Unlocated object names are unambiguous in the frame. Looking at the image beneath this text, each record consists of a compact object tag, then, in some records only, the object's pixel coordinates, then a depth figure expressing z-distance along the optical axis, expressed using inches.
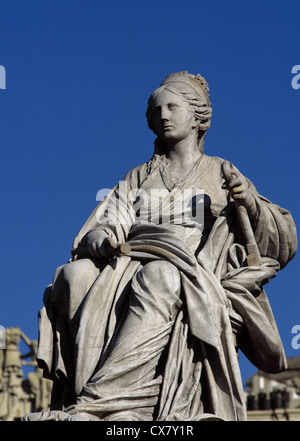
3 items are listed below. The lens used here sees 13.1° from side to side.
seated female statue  482.3
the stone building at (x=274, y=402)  1959.9
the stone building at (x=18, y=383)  1711.4
